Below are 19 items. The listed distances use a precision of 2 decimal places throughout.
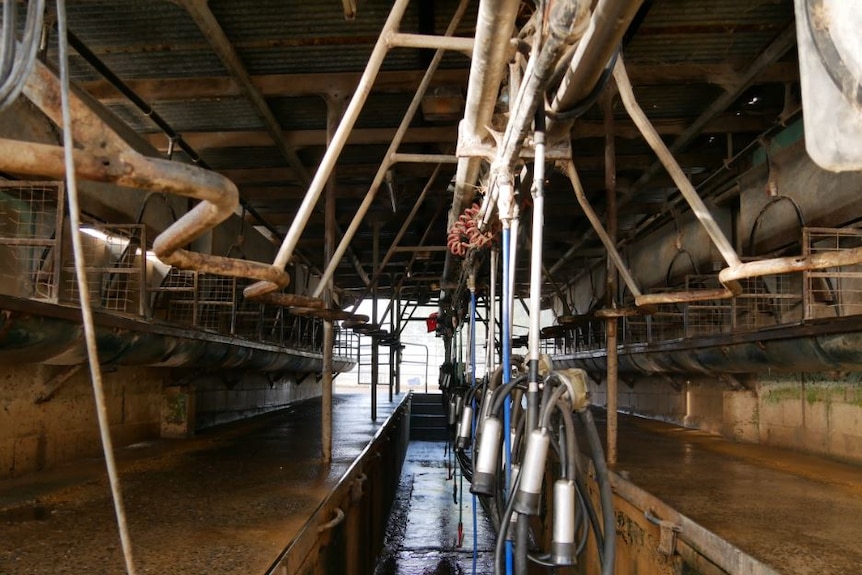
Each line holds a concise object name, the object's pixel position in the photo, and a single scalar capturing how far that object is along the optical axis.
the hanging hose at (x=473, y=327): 6.06
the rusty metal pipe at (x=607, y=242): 3.88
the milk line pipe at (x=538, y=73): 1.82
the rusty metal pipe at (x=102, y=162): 1.25
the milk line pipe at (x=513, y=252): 2.69
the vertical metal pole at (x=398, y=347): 13.22
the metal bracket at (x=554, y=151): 2.87
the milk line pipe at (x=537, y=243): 2.34
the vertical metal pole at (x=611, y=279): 5.32
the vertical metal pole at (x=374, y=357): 9.77
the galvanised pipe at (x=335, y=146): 2.88
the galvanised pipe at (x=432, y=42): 2.97
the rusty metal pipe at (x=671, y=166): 2.85
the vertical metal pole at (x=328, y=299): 5.51
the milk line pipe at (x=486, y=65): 2.14
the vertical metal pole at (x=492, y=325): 4.20
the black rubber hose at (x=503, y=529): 2.11
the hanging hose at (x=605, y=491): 2.02
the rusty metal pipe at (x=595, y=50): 1.74
